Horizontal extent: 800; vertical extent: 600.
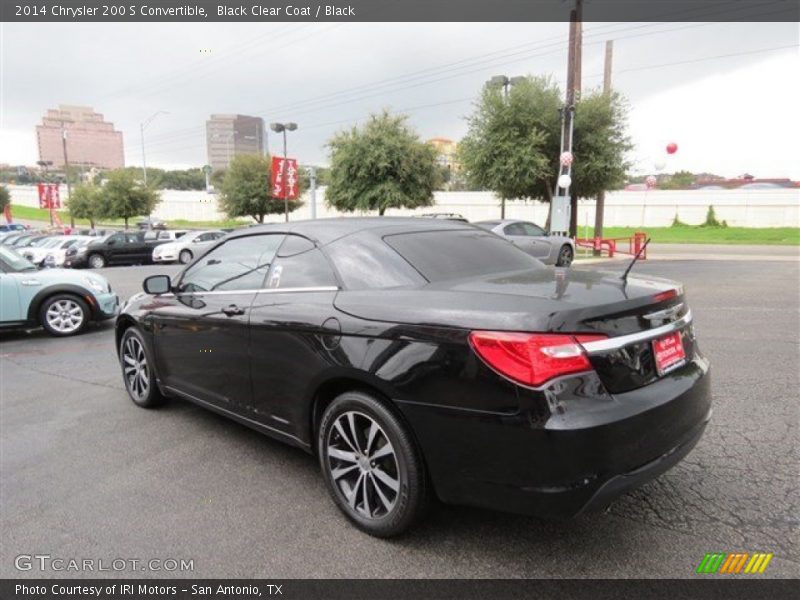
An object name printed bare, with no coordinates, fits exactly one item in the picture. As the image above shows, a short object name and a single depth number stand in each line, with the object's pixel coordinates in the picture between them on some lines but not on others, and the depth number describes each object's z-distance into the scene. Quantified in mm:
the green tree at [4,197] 72312
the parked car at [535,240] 15148
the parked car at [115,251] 22547
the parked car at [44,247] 21984
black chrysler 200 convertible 2221
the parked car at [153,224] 51300
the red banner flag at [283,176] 31078
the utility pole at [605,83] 23266
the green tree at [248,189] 38906
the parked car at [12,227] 46156
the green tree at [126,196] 42188
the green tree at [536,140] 20859
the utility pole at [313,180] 28859
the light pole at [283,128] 31266
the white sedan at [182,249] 23891
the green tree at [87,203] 43375
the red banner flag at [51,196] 46750
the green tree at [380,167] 27516
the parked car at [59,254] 21812
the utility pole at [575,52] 18750
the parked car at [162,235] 25156
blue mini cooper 7879
